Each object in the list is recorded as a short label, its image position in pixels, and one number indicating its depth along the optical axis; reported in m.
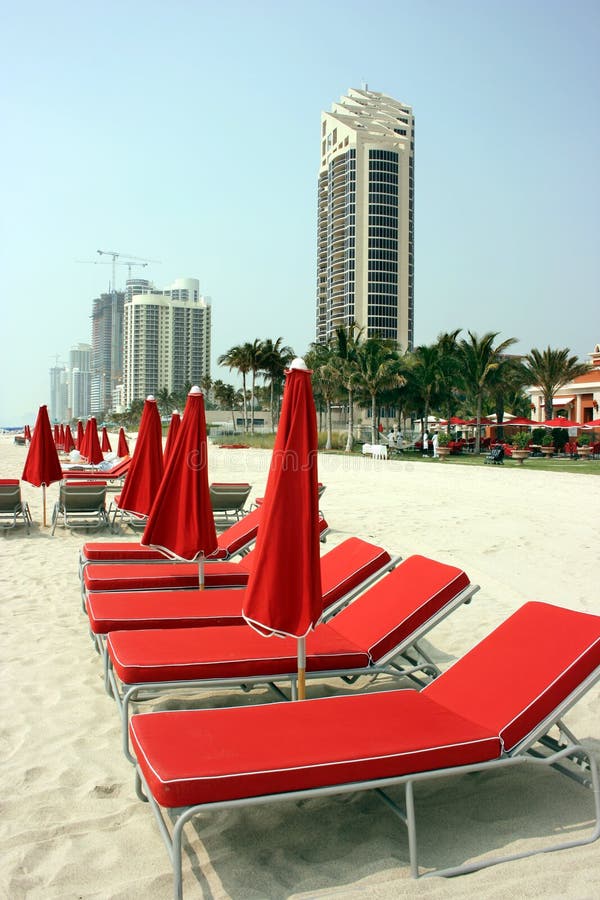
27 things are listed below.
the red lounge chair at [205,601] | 4.50
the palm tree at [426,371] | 39.78
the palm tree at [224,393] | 83.06
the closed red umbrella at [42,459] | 10.50
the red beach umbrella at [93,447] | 17.44
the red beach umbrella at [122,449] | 18.95
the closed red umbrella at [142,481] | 7.68
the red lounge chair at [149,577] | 5.46
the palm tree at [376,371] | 36.75
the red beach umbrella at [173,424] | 8.36
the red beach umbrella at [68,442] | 25.37
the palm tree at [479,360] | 37.12
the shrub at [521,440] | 29.17
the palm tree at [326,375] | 39.16
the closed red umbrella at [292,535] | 3.36
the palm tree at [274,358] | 53.56
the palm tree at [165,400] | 103.75
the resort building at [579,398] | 47.34
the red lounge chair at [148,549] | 6.50
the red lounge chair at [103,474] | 12.56
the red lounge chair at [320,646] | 3.55
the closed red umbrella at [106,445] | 23.00
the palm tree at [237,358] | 53.31
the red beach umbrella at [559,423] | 36.78
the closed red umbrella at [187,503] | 5.19
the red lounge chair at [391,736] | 2.49
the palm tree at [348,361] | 37.84
